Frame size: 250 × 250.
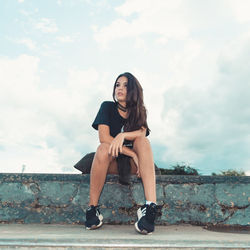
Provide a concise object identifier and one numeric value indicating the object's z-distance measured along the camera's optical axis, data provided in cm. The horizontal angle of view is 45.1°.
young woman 203
